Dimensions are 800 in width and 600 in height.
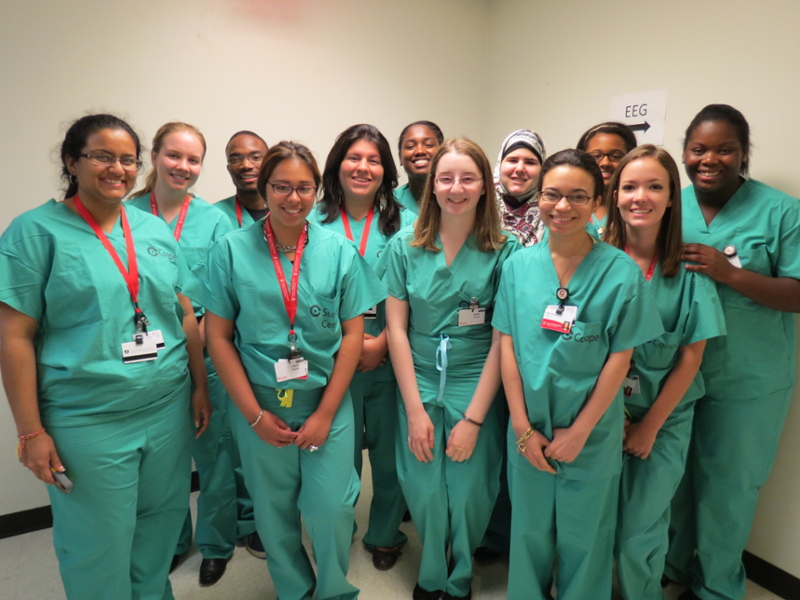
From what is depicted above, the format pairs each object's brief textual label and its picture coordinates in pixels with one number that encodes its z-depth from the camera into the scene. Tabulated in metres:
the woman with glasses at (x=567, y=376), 1.57
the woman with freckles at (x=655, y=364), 1.67
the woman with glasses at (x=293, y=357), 1.65
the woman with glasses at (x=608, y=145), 2.16
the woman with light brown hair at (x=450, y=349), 1.81
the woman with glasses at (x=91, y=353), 1.46
